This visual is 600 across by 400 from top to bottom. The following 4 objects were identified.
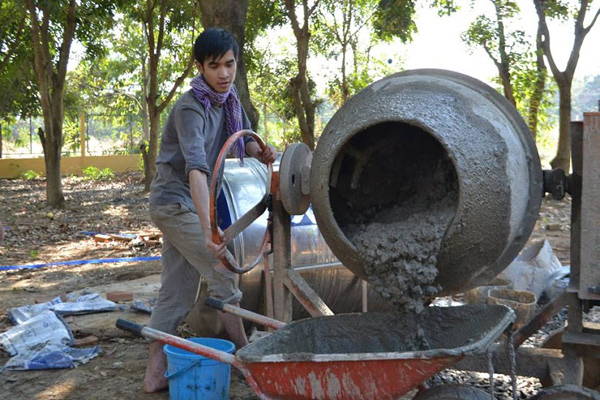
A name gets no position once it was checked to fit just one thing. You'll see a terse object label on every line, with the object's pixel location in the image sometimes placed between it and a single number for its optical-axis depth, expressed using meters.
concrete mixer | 2.89
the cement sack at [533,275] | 5.34
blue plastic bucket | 3.46
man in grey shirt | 3.44
